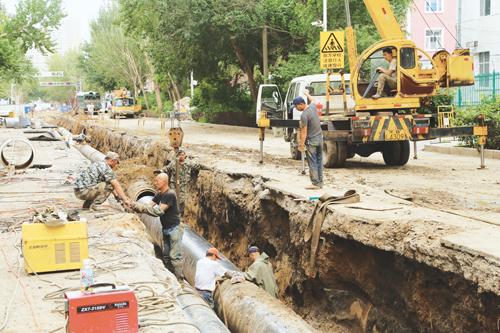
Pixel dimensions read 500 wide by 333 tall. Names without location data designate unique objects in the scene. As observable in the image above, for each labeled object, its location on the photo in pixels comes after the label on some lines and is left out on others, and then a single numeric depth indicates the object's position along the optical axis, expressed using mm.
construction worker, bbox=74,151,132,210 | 11953
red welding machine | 5730
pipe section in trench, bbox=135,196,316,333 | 7559
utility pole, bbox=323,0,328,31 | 26625
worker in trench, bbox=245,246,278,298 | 9344
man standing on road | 11875
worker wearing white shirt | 9930
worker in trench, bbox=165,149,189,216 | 13703
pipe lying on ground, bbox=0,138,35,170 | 21047
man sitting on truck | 15961
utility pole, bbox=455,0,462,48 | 34969
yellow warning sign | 16719
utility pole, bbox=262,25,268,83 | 33156
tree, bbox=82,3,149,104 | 71938
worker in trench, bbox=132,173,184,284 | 10297
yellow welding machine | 8234
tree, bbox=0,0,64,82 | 42406
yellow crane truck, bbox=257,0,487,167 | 15523
